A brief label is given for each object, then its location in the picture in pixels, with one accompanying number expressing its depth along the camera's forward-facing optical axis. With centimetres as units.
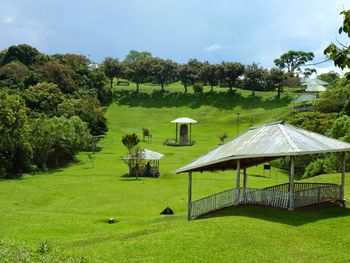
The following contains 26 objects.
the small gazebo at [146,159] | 4591
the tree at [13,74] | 8854
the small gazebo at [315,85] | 9294
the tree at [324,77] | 11805
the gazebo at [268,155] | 2114
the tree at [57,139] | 5119
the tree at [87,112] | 6819
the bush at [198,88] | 10106
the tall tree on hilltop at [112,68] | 10725
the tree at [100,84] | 9638
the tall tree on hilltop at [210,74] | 10006
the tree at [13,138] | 4641
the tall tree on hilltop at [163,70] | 10450
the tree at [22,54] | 10319
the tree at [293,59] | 12975
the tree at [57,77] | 8806
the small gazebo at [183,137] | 6906
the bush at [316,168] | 4566
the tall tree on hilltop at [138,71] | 10556
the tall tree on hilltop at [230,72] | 9831
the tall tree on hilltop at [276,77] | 10000
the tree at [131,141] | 5222
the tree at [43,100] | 7000
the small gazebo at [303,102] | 7541
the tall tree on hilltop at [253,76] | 10006
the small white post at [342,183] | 2352
